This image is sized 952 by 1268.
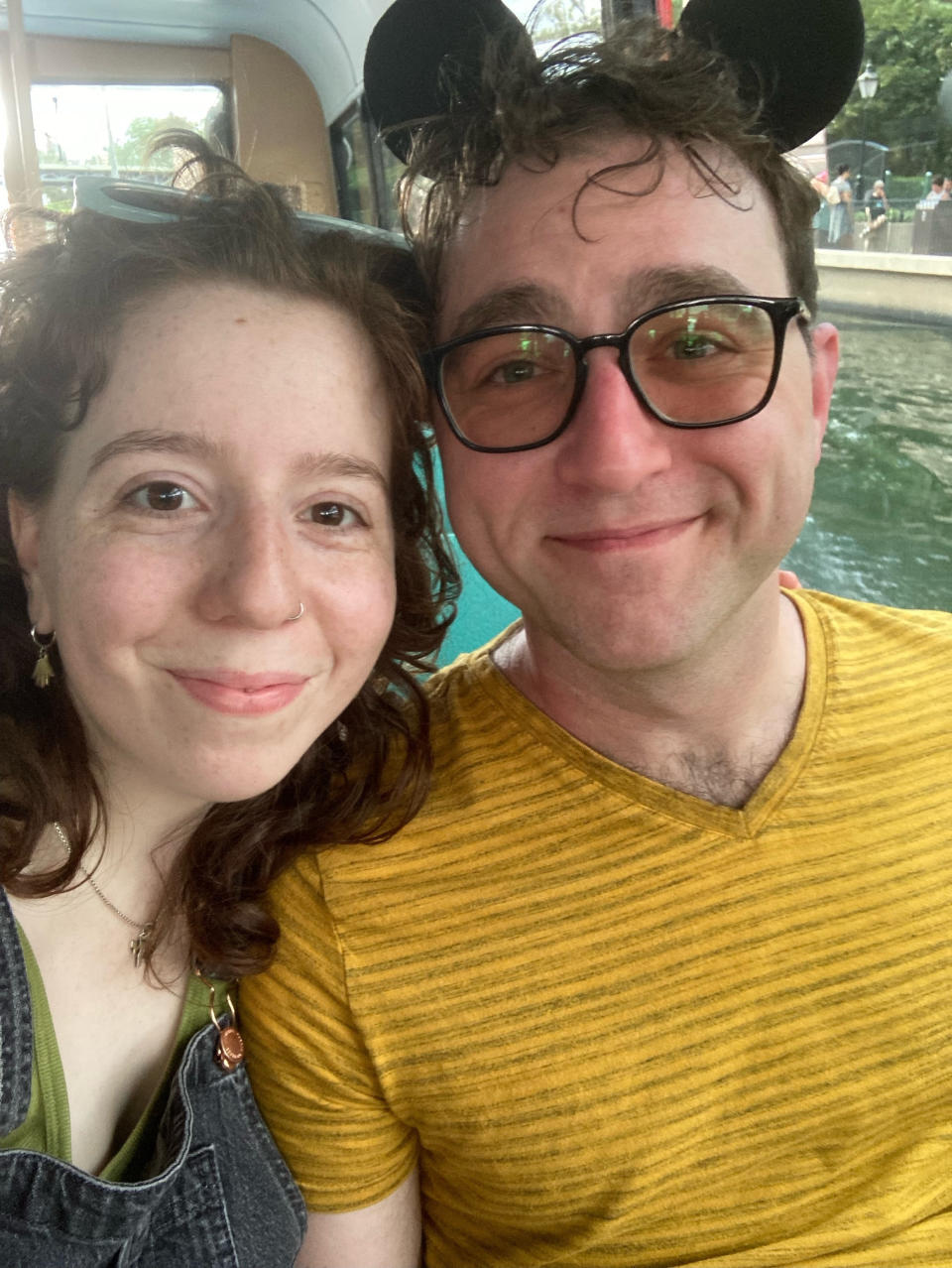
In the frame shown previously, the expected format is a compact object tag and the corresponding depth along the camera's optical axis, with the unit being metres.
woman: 0.33
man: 0.37
